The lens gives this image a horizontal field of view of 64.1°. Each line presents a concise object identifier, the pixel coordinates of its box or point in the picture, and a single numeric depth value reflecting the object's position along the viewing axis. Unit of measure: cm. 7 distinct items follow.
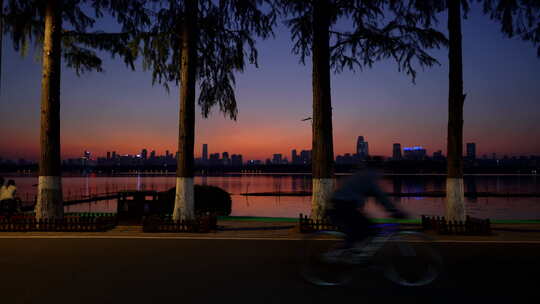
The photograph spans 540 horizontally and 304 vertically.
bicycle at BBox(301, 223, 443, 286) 679
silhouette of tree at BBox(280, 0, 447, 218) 1498
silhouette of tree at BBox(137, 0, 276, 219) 1517
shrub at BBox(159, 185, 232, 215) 2170
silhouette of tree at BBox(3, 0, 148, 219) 1532
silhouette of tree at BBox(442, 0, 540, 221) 1416
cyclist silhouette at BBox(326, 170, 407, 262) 667
